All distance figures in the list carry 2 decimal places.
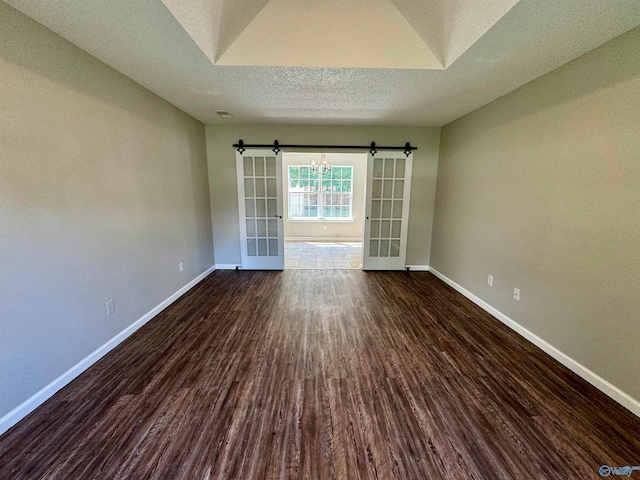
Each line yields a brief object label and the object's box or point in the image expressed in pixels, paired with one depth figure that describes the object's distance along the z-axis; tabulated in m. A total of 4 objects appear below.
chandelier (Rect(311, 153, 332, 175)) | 6.43
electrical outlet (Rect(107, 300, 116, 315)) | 2.24
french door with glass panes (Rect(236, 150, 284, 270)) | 4.33
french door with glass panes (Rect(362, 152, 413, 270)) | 4.39
